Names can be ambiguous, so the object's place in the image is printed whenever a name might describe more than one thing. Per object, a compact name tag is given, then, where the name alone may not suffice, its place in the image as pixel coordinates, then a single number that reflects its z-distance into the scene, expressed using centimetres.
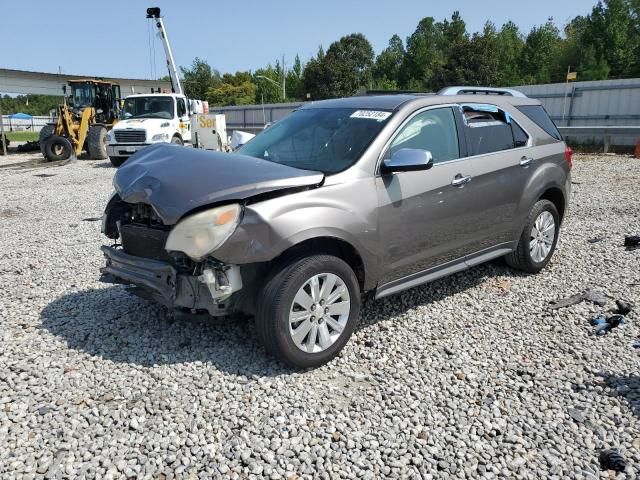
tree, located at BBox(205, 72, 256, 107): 6427
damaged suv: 329
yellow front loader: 1952
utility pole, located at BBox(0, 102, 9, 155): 2385
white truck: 1692
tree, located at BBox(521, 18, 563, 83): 4678
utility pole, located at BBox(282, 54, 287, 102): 6116
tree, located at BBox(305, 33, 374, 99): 5472
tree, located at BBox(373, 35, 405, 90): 6330
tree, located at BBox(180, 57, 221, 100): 6838
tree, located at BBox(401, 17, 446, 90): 5906
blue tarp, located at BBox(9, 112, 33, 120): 6225
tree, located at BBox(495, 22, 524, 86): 4538
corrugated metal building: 1980
